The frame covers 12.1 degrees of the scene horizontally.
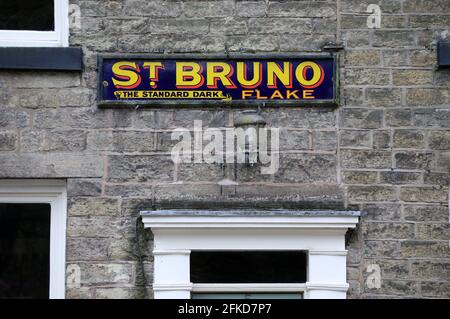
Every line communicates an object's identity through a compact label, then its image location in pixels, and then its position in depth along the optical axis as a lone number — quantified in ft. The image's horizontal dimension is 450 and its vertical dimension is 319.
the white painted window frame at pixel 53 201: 49.68
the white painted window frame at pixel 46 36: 50.14
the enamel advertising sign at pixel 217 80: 49.72
